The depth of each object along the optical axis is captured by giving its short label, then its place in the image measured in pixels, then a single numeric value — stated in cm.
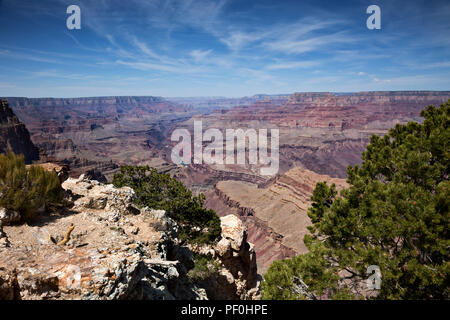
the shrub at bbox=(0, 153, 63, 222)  783
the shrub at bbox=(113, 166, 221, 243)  1566
